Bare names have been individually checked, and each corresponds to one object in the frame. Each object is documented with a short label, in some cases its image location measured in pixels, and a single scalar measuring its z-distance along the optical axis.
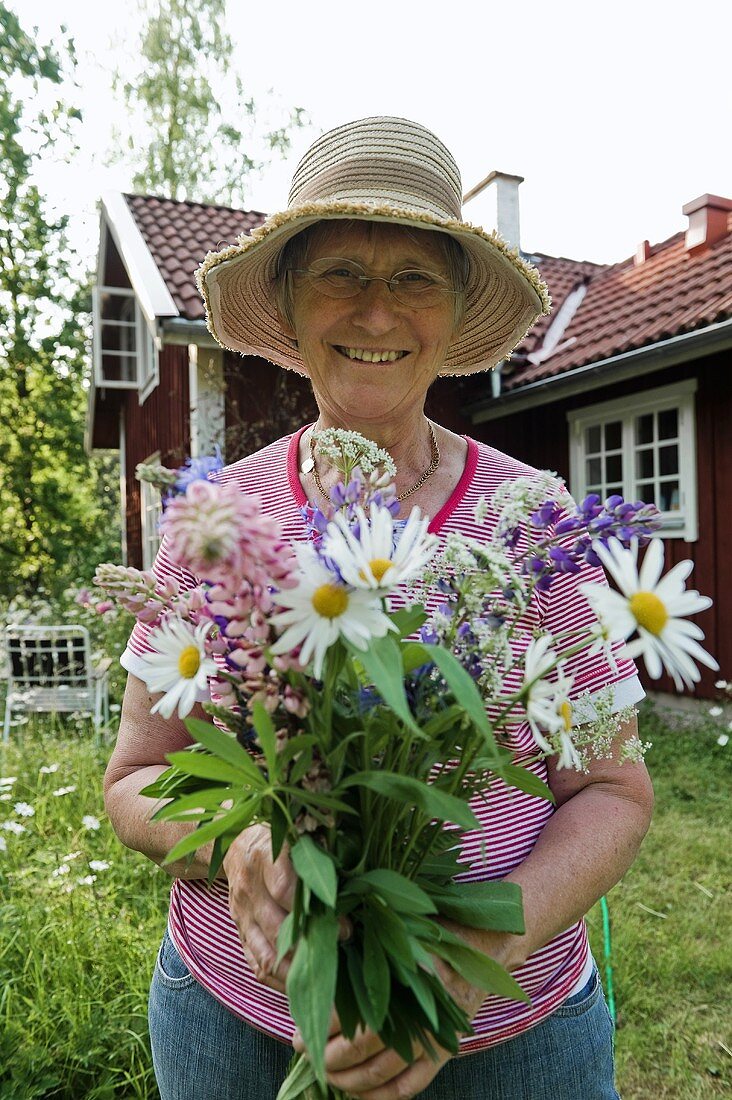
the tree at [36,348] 16.45
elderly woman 1.20
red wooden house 7.01
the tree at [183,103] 18.08
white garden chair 6.59
